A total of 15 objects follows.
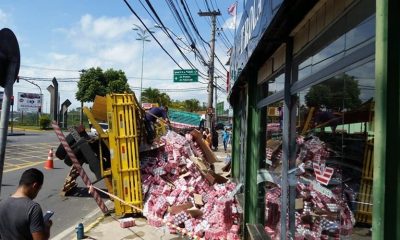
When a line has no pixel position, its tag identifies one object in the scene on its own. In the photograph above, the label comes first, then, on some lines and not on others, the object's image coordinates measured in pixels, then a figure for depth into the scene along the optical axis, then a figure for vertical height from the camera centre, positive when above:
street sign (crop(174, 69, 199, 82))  35.95 +3.27
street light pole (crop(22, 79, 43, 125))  71.20 +1.03
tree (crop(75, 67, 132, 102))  63.19 +4.30
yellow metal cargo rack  9.40 -0.77
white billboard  70.81 +1.85
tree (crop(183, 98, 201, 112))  94.79 +2.40
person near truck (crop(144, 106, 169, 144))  11.03 -0.09
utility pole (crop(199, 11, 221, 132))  31.93 +3.40
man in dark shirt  3.63 -0.86
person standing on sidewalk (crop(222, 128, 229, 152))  31.69 -1.62
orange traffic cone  16.88 -1.90
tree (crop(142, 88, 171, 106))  74.88 +3.31
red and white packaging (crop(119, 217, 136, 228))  8.37 -2.07
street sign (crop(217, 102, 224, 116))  65.54 +1.12
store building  1.66 +0.00
